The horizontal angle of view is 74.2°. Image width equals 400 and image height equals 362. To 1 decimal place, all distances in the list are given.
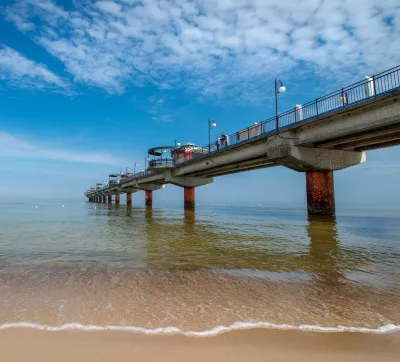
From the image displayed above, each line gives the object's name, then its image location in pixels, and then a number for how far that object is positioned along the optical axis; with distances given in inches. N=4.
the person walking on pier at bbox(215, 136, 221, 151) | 1246.4
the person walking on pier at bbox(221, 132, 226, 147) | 1209.5
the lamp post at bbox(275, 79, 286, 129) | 912.3
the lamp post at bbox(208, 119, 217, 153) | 1539.2
